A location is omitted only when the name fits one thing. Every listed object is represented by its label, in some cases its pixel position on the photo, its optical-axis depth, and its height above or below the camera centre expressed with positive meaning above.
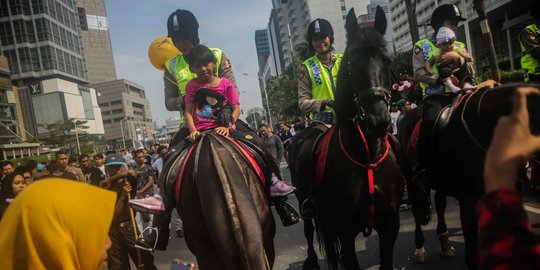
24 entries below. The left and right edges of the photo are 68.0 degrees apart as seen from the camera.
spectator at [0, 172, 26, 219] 5.98 -0.37
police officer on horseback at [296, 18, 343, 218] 5.03 +0.47
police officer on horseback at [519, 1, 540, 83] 5.91 +0.46
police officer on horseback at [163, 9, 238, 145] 4.82 +0.93
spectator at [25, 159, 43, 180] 8.20 -0.19
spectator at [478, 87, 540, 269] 1.07 -0.32
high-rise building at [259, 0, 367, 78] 107.06 +28.56
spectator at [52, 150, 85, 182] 9.42 -0.17
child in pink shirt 4.00 +0.37
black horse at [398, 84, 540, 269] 3.27 -0.49
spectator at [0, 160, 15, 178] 8.66 -0.08
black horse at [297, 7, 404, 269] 3.51 -0.53
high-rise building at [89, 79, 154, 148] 132.75 +11.80
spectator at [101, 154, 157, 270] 5.61 -1.22
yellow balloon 6.39 +1.40
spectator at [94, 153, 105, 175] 12.82 -0.35
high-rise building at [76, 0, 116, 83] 164.00 +43.74
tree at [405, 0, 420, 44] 14.98 +3.12
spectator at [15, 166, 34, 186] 6.34 -0.20
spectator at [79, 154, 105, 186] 7.49 -0.51
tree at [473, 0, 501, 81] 9.91 +1.08
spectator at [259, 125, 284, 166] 14.54 -0.75
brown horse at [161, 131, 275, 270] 2.98 -0.58
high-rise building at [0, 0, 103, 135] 88.44 +21.88
